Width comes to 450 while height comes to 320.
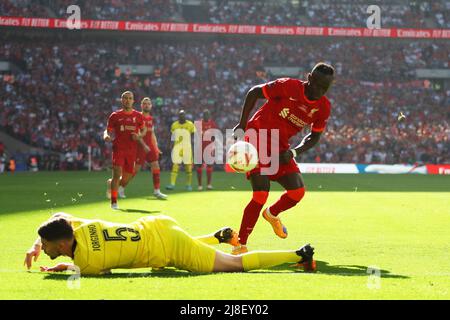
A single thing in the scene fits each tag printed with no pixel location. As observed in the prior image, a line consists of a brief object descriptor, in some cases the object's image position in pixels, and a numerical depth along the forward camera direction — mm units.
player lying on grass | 6297
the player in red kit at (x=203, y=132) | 21575
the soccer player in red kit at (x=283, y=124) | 8648
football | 8375
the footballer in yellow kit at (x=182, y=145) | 21469
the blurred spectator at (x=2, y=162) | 35844
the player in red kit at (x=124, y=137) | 15086
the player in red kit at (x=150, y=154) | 18125
